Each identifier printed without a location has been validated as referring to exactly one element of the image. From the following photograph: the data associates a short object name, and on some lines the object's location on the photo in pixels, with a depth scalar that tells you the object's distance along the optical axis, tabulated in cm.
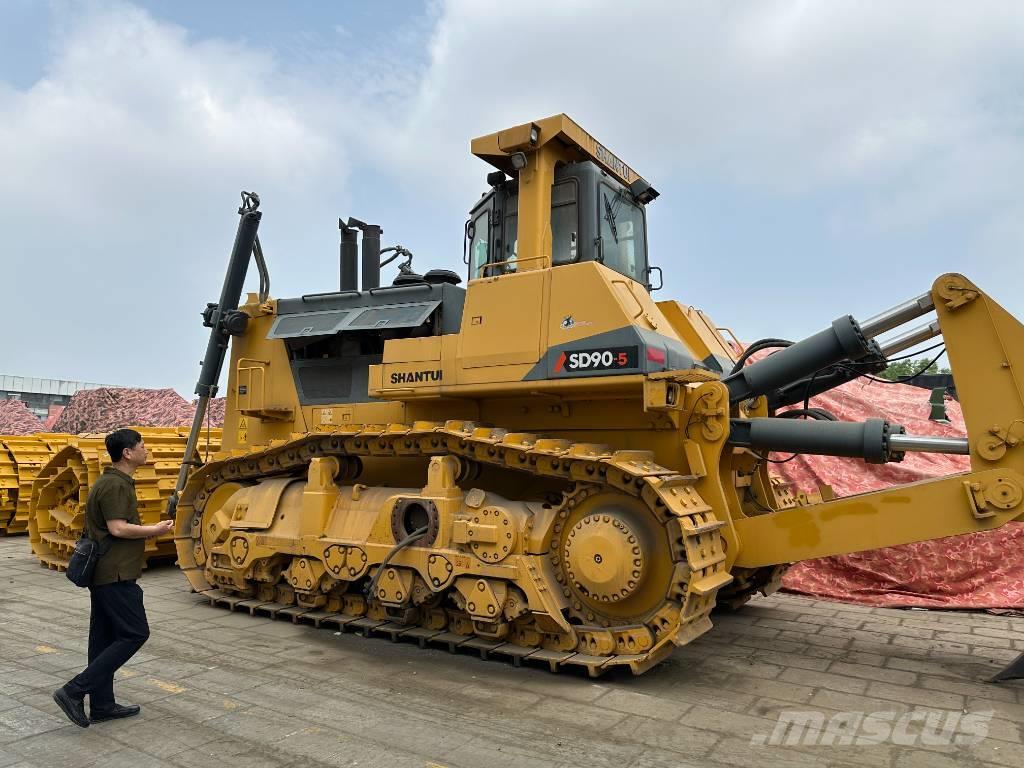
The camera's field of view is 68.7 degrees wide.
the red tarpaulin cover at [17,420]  2448
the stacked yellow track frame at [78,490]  964
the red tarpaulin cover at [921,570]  814
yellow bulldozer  525
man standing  439
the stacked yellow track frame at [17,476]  1268
